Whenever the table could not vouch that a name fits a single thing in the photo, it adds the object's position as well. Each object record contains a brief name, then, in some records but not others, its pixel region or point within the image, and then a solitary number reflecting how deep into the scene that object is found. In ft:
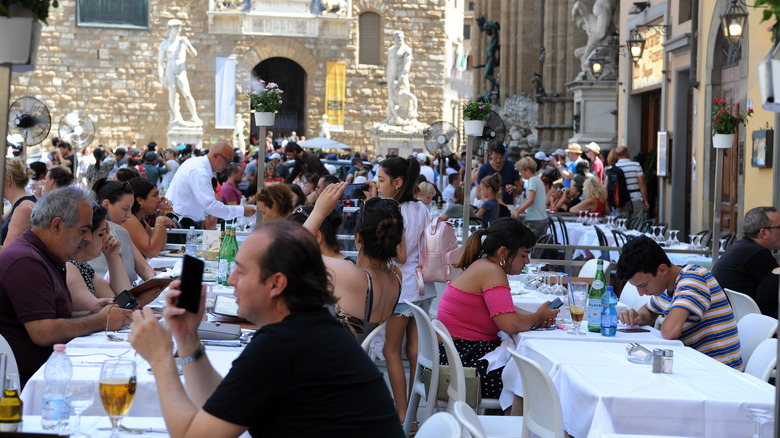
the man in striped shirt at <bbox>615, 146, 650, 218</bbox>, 41.14
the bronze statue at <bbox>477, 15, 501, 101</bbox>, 98.68
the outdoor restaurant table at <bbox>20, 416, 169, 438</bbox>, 8.64
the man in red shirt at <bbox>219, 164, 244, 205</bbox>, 40.34
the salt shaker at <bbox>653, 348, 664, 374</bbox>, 12.50
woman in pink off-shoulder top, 15.55
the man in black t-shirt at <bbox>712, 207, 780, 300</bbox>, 19.53
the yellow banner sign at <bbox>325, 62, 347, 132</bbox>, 92.99
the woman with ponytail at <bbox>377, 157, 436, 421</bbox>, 19.21
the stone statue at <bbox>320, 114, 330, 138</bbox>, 90.88
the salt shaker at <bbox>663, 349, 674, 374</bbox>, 12.50
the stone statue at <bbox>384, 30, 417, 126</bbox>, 84.17
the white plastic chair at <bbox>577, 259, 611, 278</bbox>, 22.68
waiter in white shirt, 29.71
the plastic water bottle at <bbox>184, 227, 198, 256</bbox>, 21.03
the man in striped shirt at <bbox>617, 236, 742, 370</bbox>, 14.58
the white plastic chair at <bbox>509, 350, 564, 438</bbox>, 11.30
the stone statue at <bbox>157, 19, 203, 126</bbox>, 84.17
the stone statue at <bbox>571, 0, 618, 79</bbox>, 57.77
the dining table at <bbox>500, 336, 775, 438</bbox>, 11.19
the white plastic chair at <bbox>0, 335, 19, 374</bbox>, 11.26
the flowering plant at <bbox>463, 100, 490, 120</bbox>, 24.91
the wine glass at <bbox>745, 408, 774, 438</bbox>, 9.71
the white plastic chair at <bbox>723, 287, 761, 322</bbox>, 17.97
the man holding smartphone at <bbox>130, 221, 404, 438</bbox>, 7.04
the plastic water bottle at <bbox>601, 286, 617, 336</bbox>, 15.14
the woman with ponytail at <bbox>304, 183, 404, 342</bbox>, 14.82
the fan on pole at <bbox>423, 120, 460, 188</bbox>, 52.54
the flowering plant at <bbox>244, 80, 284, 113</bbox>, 26.37
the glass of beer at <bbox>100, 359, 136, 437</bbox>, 7.88
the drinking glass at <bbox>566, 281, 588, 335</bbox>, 15.84
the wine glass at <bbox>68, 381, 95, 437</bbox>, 8.76
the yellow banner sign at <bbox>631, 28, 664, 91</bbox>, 46.88
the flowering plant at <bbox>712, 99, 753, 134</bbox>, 24.93
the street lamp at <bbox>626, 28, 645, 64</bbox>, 45.00
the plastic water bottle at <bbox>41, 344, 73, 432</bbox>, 8.54
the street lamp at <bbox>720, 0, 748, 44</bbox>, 32.19
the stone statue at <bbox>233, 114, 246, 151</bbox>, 90.77
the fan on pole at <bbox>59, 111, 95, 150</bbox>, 55.01
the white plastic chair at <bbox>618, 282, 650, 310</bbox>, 19.03
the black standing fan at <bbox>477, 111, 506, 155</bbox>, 42.87
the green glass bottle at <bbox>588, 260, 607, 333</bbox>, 15.49
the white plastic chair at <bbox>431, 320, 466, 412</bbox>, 13.25
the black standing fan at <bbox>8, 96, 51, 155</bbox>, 39.55
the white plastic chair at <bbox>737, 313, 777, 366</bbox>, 15.48
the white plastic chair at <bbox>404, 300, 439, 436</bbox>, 14.87
